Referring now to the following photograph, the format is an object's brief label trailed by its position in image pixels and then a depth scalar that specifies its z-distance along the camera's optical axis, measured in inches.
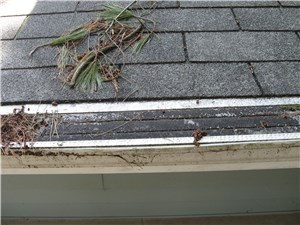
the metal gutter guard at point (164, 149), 57.2
